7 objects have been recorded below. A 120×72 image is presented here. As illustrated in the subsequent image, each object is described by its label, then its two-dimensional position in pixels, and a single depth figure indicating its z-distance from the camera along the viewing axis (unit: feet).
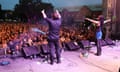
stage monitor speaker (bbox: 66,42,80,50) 13.68
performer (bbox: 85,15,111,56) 11.43
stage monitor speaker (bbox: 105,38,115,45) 15.73
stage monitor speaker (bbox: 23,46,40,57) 11.36
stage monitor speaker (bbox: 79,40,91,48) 14.12
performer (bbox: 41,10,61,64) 9.72
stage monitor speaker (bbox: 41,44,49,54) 11.59
